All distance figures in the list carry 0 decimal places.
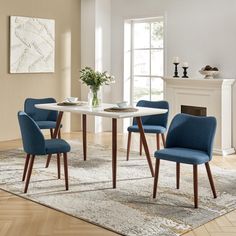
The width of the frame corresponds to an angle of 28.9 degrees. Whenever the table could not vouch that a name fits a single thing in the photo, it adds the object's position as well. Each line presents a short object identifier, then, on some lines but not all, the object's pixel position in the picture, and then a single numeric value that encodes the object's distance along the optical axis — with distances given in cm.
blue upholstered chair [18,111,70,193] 429
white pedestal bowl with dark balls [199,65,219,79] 639
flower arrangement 525
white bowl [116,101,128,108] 496
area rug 357
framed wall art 723
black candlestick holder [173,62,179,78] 691
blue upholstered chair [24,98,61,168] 600
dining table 455
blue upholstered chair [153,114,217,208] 395
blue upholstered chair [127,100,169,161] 562
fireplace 623
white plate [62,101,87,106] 542
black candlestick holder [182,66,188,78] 679
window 771
